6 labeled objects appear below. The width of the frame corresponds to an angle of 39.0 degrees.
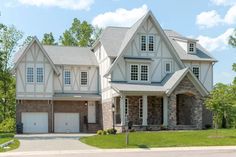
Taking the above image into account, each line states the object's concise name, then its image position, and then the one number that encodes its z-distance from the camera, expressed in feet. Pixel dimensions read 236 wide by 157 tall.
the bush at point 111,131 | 92.77
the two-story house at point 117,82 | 98.30
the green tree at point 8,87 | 142.19
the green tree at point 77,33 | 166.79
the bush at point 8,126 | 133.74
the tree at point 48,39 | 167.49
